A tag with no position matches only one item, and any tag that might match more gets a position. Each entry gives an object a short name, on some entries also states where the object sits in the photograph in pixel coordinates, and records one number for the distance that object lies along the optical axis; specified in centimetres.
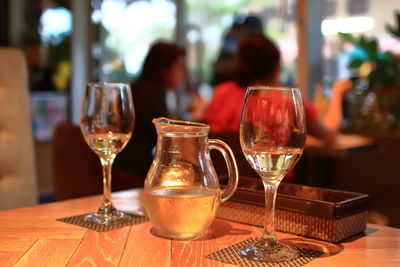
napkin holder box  82
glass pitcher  80
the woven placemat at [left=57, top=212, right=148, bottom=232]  91
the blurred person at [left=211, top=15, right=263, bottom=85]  452
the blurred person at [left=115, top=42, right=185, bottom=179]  278
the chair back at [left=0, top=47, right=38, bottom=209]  148
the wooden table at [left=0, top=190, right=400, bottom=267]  73
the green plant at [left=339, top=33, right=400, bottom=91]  320
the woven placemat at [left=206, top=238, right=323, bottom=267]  72
